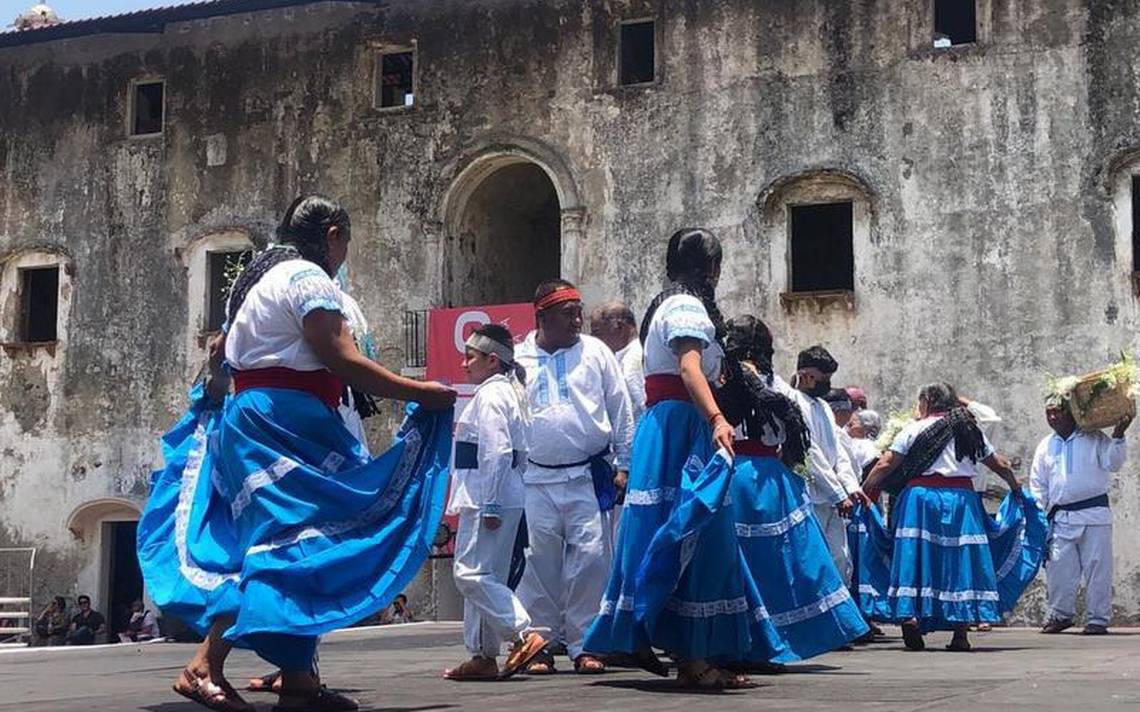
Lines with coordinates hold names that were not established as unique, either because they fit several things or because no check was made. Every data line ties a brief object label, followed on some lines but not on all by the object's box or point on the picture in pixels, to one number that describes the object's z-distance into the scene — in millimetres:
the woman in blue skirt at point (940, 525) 10797
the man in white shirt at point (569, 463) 8570
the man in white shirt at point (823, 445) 10172
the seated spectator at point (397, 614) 20516
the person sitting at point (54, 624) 23172
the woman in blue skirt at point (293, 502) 5867
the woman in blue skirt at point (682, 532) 6965
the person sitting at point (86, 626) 22922
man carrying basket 14102
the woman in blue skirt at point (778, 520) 7656
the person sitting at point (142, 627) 22734
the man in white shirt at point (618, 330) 10238
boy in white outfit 7961
